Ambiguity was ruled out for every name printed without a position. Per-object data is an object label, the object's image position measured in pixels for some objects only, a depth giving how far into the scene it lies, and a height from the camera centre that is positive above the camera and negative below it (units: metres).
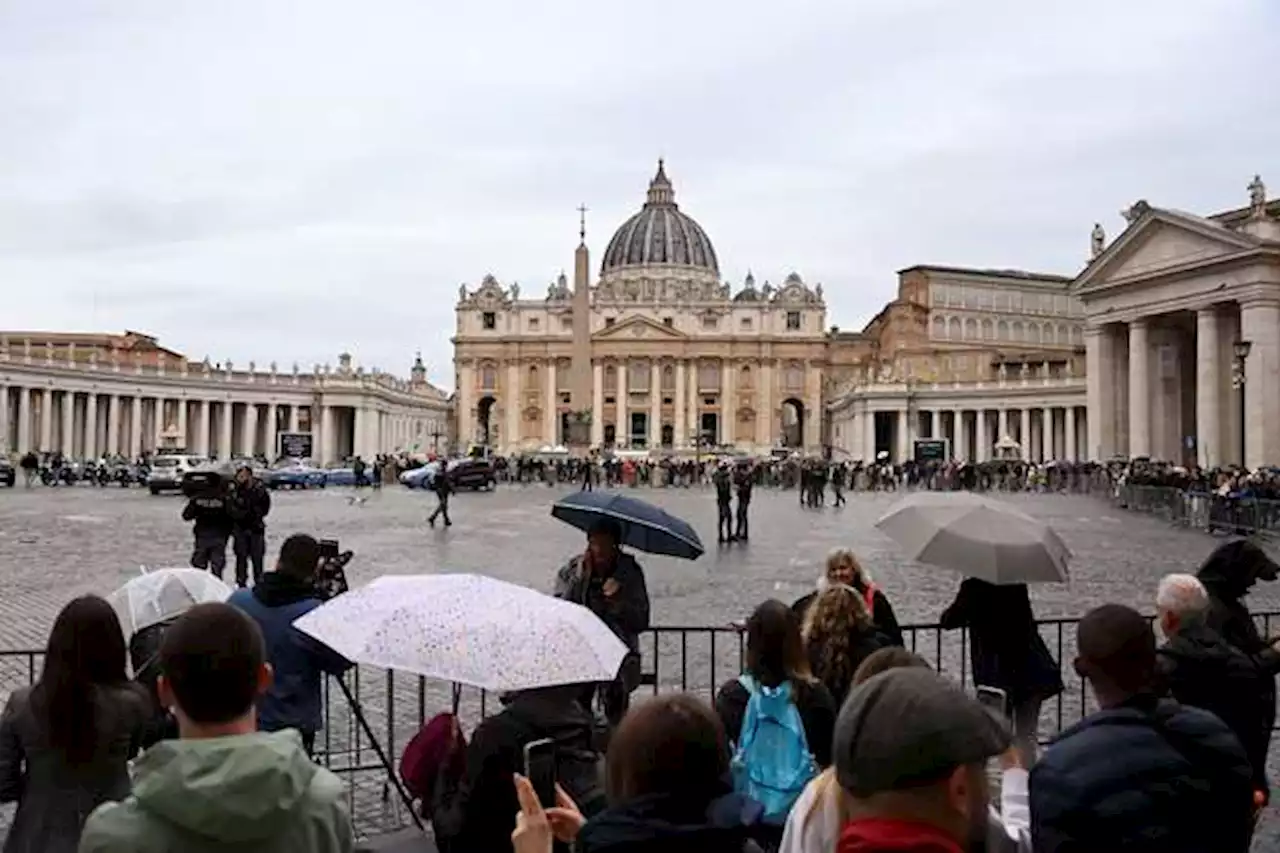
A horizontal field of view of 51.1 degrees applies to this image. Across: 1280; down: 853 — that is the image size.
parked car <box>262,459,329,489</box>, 56.72 -0.62
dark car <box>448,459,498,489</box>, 53.52 -0.47
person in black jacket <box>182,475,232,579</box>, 14.98 -0.70
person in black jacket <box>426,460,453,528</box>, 28.86 -0.62
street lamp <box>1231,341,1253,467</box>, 31.59 +2.61
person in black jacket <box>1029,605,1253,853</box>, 3.32 -0.81
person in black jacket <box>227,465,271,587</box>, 15.35 -0.60
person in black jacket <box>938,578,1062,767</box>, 6.56 -0.93
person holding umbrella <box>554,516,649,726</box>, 7.17 -0.66
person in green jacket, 2.66 -0.66
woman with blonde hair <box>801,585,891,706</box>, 5.51 -0.73
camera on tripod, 9.46 -0.77
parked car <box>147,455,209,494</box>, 46.78 -0.36
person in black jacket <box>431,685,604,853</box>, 3.90 -0.94
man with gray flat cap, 2.53 -0.59
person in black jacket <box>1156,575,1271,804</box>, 5.24 -0.79
